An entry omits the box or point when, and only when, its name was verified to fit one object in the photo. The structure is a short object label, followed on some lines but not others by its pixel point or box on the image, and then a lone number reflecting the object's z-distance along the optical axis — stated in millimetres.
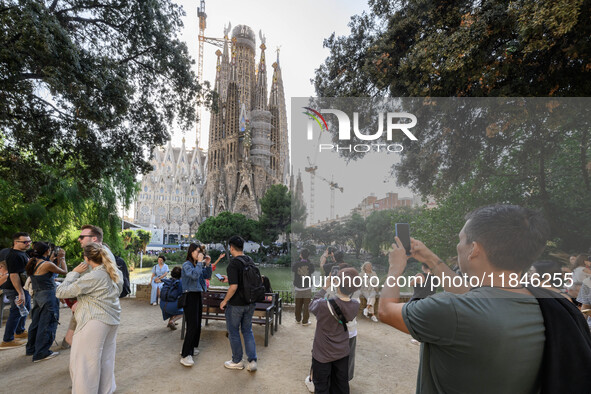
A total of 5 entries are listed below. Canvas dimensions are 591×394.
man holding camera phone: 1098
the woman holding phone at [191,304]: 4020
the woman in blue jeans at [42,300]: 4047
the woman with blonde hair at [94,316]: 2672
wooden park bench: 5109
